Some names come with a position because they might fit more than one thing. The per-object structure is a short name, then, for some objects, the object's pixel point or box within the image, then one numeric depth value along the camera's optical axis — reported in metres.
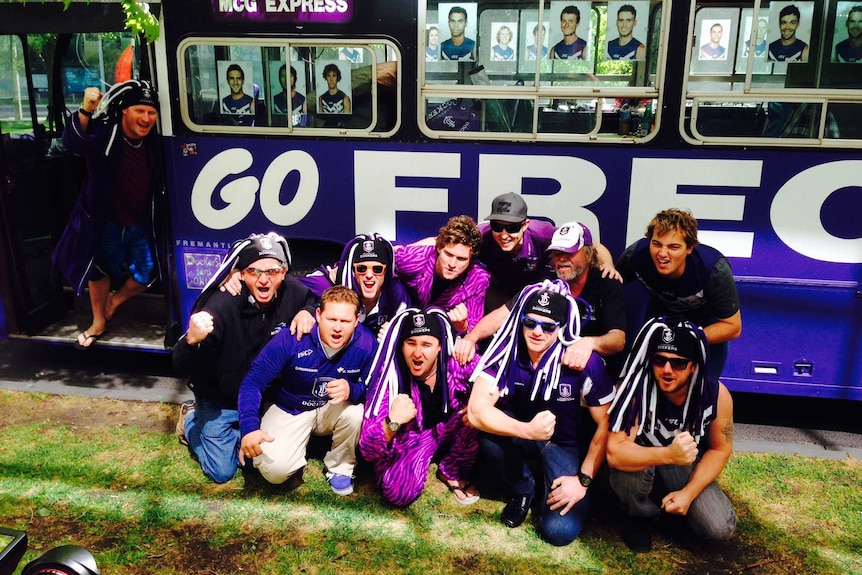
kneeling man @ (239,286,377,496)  4.04
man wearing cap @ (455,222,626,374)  4.10
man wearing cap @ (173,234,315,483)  4.19
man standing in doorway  4.95
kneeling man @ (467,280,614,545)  3.72
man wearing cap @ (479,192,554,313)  4.33
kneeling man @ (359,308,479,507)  3.95
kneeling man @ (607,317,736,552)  3.52
